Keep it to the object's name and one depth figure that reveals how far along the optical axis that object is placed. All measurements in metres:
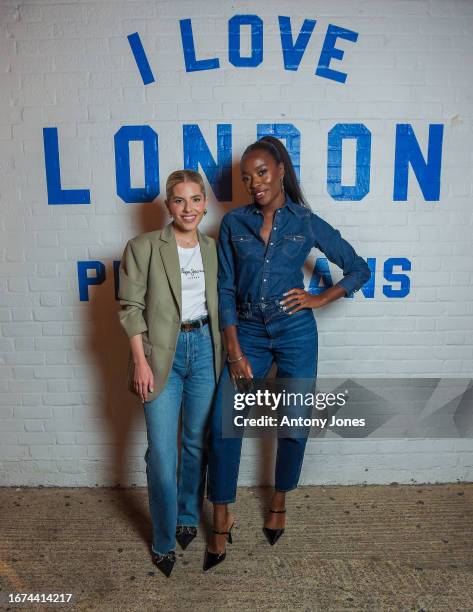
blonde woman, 2.24
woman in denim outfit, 2.40
